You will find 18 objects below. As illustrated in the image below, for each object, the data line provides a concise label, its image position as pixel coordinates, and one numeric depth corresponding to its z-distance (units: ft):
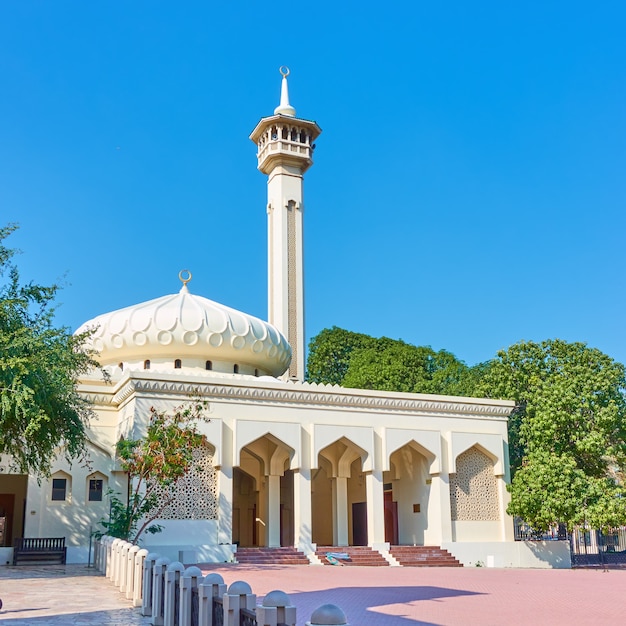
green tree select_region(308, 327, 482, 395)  116.57
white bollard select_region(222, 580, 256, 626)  20.77
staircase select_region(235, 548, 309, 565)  63.67
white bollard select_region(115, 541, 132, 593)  38.91
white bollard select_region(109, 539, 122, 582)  43.47
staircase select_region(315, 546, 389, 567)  66.33
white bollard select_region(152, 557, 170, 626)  29.19
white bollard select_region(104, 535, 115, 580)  45.47
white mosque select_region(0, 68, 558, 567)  63.98
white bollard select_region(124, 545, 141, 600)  36.50
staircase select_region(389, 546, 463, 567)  68.13
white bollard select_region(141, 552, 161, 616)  31.35
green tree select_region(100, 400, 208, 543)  56.90
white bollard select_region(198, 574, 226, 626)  22.97
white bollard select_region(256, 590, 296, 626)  18.51
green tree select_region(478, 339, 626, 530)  69.26
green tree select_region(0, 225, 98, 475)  45.55
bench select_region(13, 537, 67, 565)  57.67
